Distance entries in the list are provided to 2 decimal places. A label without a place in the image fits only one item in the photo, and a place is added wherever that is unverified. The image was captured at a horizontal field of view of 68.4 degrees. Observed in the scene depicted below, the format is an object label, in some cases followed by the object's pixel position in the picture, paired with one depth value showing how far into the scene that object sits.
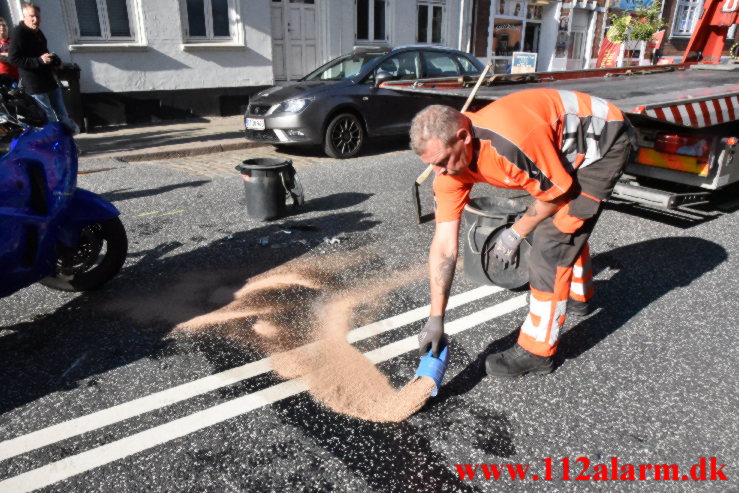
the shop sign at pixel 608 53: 22.69
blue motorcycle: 3.24
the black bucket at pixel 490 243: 3.94
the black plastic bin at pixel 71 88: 10.29
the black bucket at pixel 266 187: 5.58
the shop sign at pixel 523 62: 15.82
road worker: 2.46
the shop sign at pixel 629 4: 23.59
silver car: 8.45
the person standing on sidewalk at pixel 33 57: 7.21
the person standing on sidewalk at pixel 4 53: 7.57
